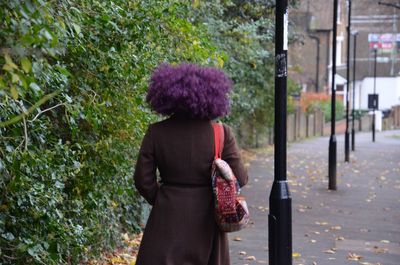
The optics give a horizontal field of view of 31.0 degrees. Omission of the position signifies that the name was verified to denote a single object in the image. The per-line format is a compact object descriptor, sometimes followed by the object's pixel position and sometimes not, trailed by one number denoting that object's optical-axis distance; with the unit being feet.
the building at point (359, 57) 186.33
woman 14.55
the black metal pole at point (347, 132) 70.95
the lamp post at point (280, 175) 18.24
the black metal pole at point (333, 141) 47.70
